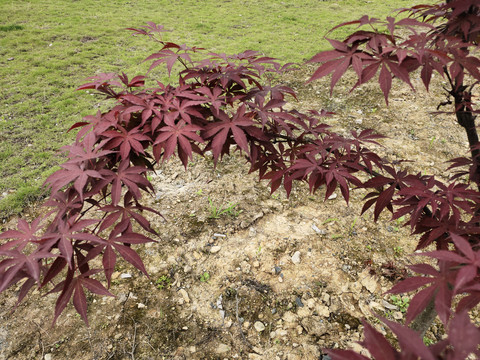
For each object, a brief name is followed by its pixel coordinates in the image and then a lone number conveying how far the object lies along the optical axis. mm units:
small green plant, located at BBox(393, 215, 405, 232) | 2795
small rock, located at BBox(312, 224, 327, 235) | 2759
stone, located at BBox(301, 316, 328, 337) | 2093
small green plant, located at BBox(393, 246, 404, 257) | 2581
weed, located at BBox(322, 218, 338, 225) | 2846
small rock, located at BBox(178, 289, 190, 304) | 2314
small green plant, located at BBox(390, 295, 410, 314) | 2242
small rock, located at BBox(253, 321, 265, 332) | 2127
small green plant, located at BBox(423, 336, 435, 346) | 2002
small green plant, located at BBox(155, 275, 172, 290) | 2396
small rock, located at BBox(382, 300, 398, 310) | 2246
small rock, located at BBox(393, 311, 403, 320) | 2186
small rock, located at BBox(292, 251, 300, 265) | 2529
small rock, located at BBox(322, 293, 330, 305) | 2256
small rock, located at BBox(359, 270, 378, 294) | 2346
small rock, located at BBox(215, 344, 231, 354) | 2012
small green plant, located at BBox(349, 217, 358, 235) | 2766
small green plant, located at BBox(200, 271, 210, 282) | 2445
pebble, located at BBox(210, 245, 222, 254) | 2627
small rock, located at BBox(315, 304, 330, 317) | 2190
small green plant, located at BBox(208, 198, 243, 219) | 2900
